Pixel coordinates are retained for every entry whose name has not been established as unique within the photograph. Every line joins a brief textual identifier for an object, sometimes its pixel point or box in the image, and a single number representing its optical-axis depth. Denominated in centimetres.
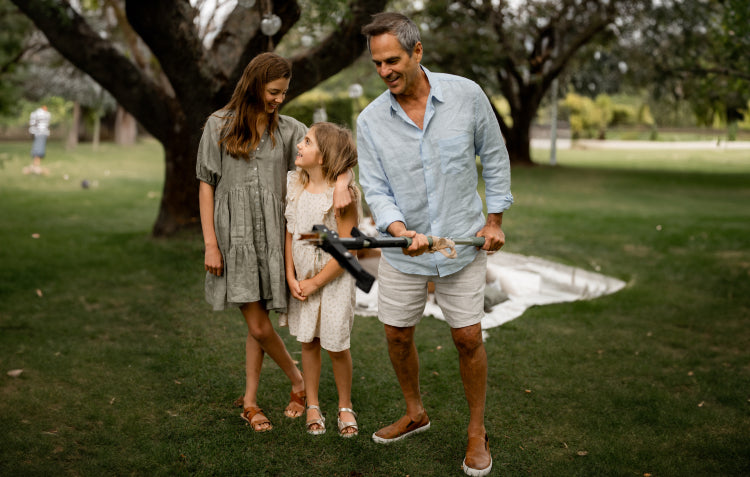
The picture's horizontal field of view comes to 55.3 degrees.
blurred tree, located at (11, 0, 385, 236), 757
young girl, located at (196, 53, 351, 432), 362
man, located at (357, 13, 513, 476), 320
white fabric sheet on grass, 626
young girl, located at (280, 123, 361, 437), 363
